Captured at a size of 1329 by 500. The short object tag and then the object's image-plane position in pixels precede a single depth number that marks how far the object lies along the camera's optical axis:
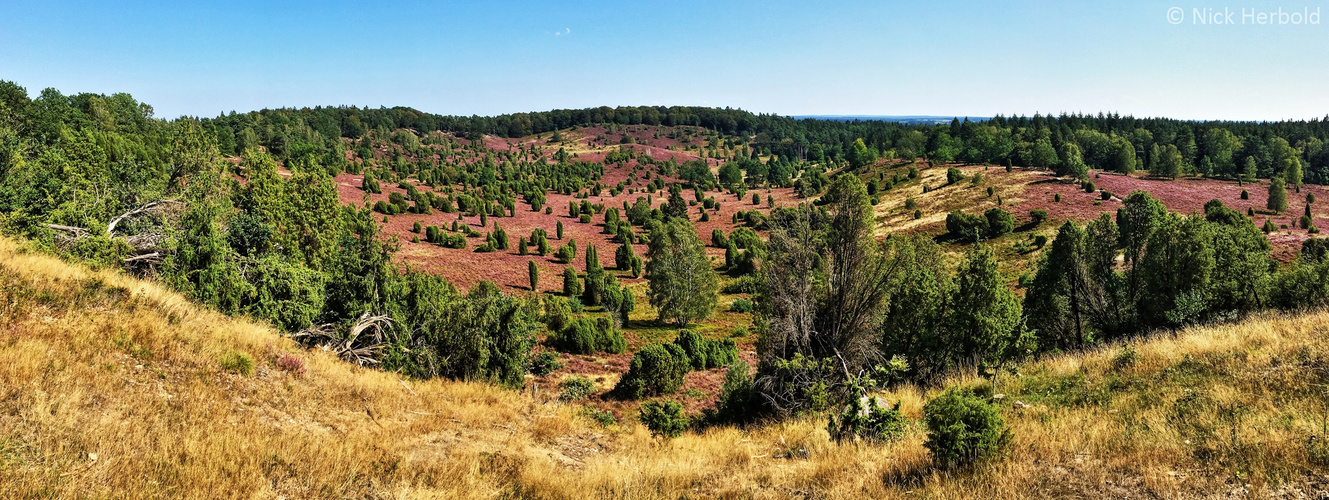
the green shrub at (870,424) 9.04
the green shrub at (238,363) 9.27
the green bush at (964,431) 6.85
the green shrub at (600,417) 13.37
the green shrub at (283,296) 14.77
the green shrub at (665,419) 15.53
